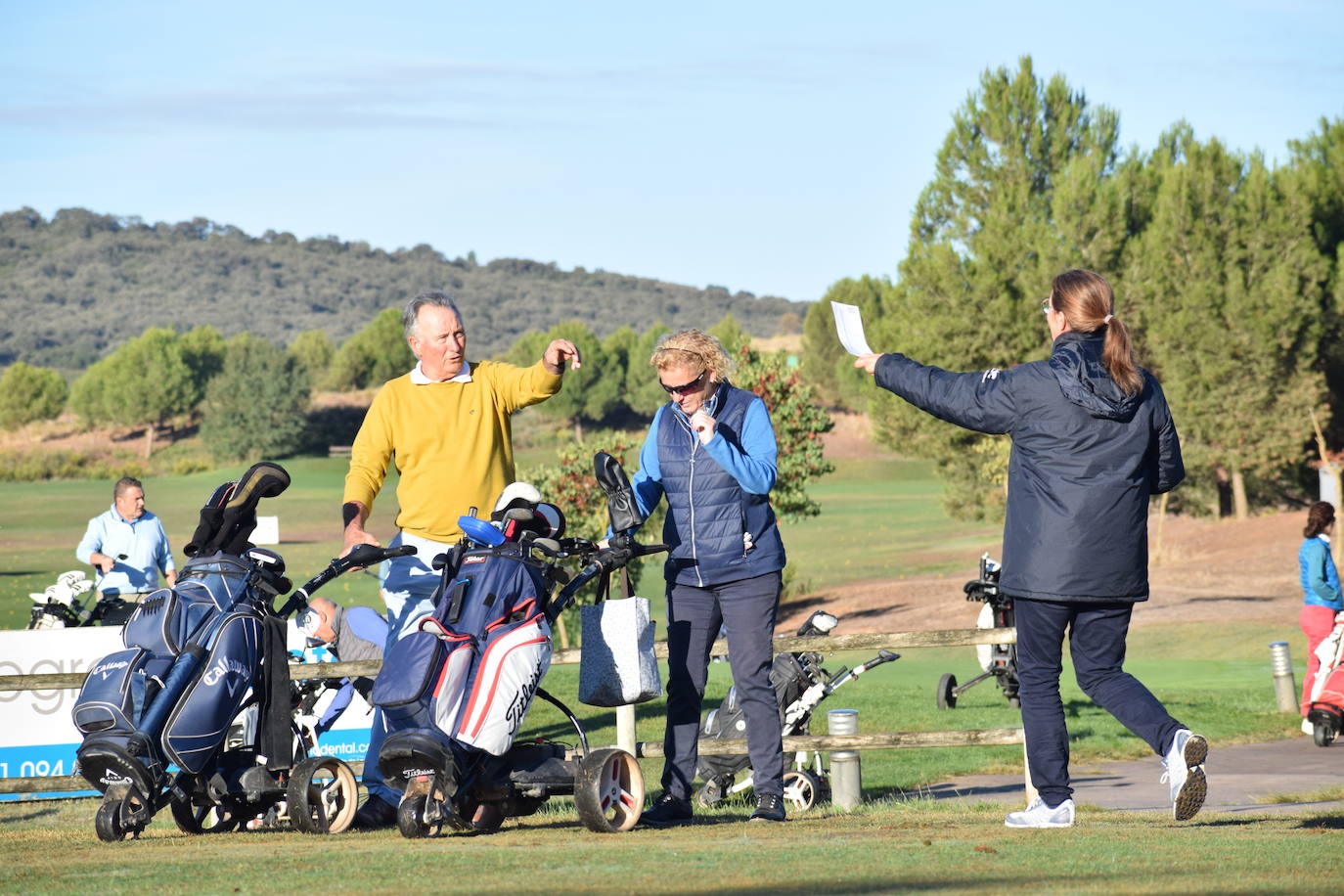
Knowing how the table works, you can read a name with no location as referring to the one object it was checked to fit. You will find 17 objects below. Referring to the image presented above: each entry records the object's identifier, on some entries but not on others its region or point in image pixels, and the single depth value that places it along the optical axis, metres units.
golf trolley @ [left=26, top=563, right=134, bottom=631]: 25.97
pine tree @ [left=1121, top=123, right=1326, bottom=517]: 76.12
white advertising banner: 21.98
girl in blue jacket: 26.27
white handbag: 13.48
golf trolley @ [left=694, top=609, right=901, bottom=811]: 19.62
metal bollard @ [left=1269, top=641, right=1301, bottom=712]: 30.98
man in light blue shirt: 27.55
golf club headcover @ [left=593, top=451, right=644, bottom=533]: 13.63
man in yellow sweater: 14.23
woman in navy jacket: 12.15
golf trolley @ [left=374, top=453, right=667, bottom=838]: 12.16
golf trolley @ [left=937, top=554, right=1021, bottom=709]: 31.25
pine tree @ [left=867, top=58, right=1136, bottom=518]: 77.25
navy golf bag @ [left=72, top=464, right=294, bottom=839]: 12.63
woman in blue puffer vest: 13.68
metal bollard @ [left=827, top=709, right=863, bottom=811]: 18.83
